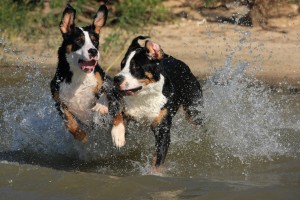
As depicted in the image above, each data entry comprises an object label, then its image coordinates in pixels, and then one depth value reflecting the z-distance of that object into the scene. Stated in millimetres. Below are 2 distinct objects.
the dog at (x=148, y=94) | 12794
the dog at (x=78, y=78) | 13154
